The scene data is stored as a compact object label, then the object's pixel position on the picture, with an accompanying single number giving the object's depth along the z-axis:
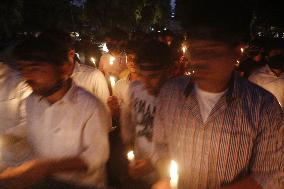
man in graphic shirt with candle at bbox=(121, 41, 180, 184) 3.85
